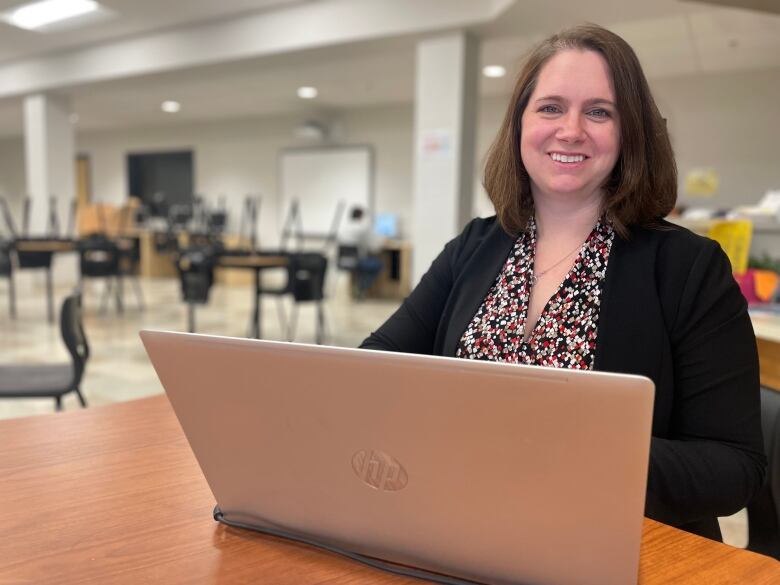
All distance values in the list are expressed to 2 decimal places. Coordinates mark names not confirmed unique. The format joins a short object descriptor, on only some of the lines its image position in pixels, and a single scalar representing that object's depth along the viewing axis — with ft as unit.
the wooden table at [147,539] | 2.10
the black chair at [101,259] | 20.99
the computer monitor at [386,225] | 31.07
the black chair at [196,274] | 16.69
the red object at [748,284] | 8.02
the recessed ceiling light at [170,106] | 32.29
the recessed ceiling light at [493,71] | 23.48
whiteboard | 33.32
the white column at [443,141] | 16.16
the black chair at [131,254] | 22.68
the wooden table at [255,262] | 16.37
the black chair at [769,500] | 3.25
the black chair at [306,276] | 16.74
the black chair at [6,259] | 20.45
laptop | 1.65
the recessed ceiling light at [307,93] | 28.30
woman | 2.72
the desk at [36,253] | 20.40
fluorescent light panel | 18.93
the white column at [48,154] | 26.78
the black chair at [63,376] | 7.44
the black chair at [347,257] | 26.53
